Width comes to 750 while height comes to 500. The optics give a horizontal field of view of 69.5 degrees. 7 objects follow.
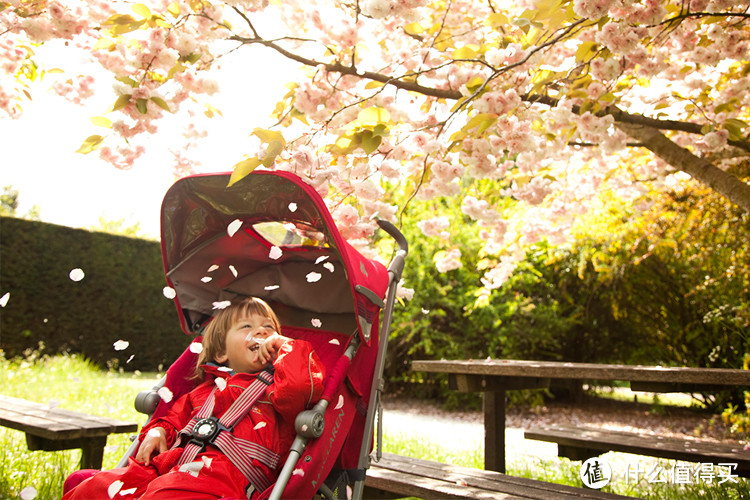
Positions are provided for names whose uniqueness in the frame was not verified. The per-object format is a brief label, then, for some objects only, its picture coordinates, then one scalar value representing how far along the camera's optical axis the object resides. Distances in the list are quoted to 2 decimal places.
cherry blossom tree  2.14
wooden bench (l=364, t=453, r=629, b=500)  2.03
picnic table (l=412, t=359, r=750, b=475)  2.27
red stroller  1.91
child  1.62
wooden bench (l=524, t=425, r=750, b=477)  2.57
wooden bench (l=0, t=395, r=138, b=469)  2.57
